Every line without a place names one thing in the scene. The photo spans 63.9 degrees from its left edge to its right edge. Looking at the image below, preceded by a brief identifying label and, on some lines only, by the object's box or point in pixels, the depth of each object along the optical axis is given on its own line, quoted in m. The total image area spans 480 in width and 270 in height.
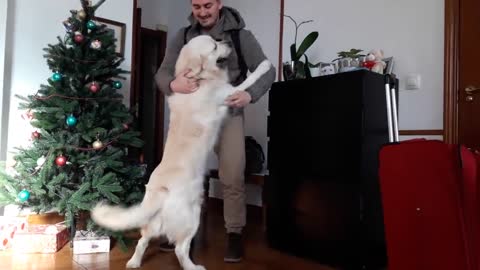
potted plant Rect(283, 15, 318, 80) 2.25
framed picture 2.72
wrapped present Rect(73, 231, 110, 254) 1.94
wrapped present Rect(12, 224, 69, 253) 1.93
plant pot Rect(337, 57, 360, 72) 2.06
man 1.60
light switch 2.30
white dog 1.44
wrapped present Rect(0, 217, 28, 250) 1.99
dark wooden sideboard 1.71
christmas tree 2.01
